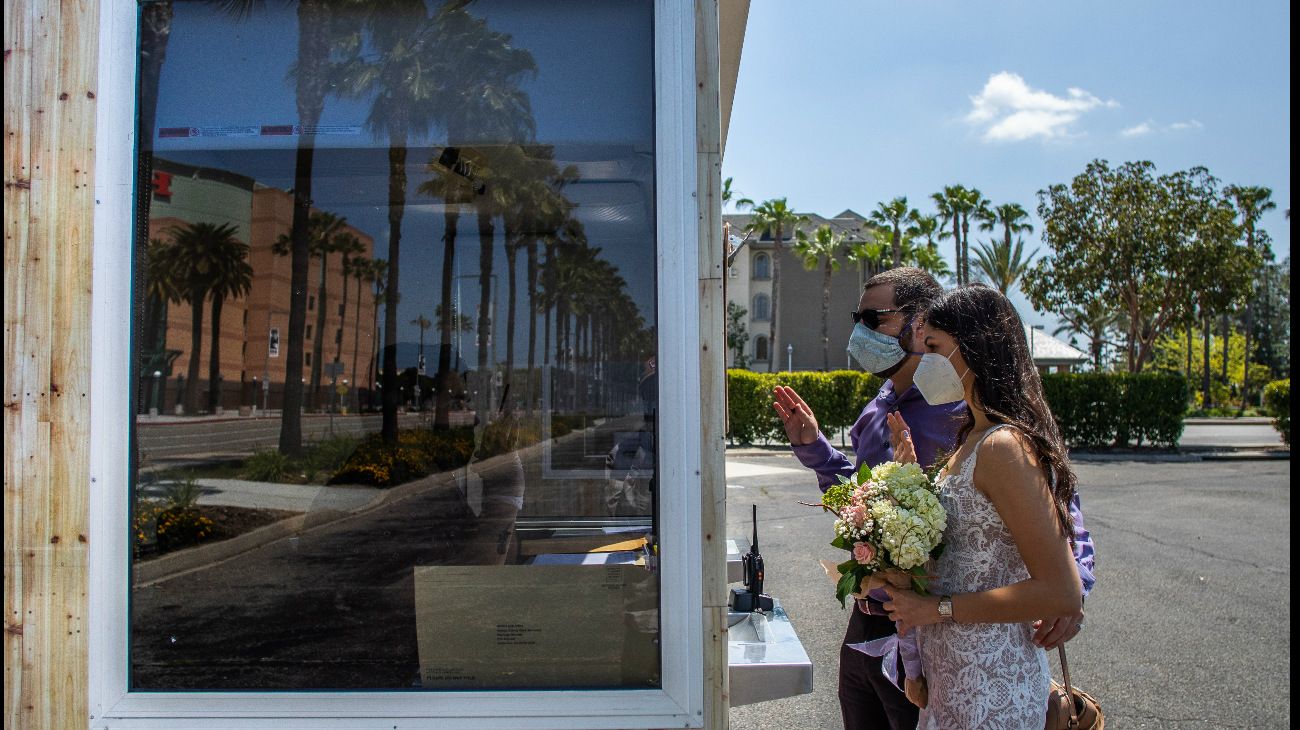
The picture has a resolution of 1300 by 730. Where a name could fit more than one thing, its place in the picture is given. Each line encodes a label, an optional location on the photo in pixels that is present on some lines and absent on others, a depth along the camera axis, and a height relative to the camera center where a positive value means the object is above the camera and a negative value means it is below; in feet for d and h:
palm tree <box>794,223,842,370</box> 149.59 +20.91
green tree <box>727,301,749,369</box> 177.45 +9.03
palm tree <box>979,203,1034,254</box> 155.99 +27.53
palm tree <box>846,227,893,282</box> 142.72 +20.30
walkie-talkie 9.53 -2.20
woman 6.31 -1.12
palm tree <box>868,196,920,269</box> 139.44 +25.03
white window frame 6.45 -0.81
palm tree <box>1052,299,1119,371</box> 81.10 +6.36
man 8.56 -0.45
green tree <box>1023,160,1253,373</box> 73.82 +11.03
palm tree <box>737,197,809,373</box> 146.72 +25.96
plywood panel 6.48 -0.28
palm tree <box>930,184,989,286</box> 142.72 +26.75
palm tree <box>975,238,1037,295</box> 164.91 +20.95
